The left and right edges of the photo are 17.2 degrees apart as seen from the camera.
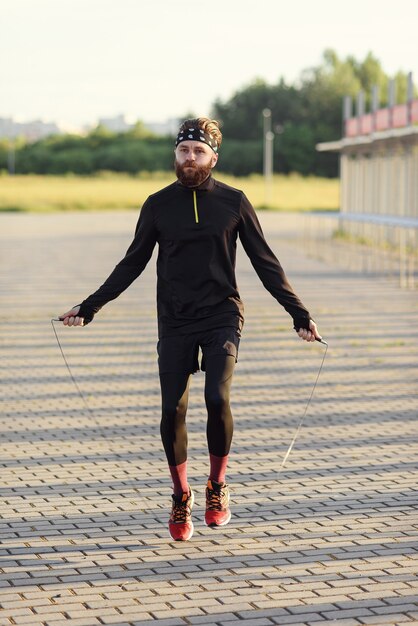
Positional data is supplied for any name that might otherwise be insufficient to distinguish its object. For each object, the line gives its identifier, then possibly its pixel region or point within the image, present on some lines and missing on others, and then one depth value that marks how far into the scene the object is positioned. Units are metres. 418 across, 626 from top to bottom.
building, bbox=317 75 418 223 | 30.17
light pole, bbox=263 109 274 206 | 72.75
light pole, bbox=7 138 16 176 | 110.62
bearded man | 5.78
